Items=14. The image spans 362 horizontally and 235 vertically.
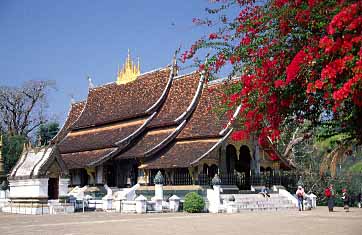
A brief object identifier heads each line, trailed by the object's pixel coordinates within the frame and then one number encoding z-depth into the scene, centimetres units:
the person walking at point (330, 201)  2361
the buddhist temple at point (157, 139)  2436
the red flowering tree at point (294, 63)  651
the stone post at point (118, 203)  2311
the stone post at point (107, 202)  2378
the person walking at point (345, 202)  2422
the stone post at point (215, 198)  2208
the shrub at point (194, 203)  2119
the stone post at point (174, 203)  2242
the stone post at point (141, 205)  2161
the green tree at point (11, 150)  3969
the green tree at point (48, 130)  4591
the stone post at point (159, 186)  2252
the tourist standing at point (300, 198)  2328
